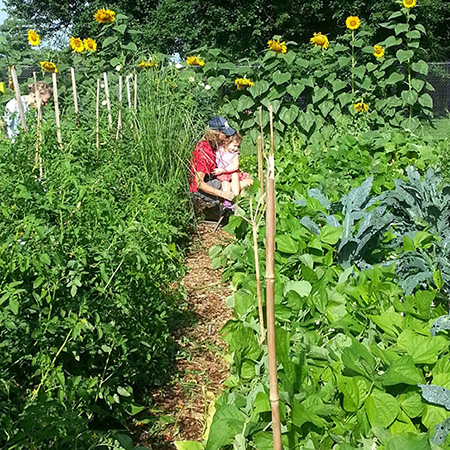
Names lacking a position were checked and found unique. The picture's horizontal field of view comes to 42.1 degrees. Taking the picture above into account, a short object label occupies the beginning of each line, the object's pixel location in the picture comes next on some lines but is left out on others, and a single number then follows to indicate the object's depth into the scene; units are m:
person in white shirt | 5.83
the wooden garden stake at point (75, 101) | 4.37
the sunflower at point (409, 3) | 8.29
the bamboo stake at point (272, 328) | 1.18
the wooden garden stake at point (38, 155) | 3.16
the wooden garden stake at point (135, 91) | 5.26
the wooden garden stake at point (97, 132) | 4.12
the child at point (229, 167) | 5.76
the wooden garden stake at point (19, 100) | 3.75
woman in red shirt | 5.44
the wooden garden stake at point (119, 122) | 4.96
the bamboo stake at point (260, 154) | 1.58
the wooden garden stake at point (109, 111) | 4.91
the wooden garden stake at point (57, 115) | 3.57
